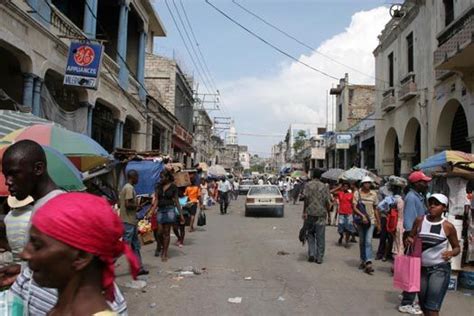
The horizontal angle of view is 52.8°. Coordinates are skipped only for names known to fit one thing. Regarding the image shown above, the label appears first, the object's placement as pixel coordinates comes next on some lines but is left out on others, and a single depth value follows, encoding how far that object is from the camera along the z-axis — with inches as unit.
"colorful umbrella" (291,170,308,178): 1779.3
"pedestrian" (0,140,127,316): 125.2
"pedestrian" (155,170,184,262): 386.0
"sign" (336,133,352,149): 1365.7
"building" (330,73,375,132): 1633.9
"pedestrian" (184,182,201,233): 551.8
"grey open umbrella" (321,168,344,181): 849.0
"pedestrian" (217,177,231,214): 896.9
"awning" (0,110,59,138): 261.3
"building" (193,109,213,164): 2191.6
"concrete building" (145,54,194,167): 1341.0
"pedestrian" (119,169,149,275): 327.0
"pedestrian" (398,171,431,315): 282.5
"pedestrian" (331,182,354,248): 488.7
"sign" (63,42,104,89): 508.4
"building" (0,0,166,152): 455.5
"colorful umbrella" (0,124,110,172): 229.3
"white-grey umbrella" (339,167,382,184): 579.5
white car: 854.7
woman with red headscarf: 67.1
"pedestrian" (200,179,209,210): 853.7
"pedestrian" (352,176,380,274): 361.1
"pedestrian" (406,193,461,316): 206.4
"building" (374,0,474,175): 591.8
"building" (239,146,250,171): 6908.5
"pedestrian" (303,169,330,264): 394.3
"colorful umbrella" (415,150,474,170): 335.9
